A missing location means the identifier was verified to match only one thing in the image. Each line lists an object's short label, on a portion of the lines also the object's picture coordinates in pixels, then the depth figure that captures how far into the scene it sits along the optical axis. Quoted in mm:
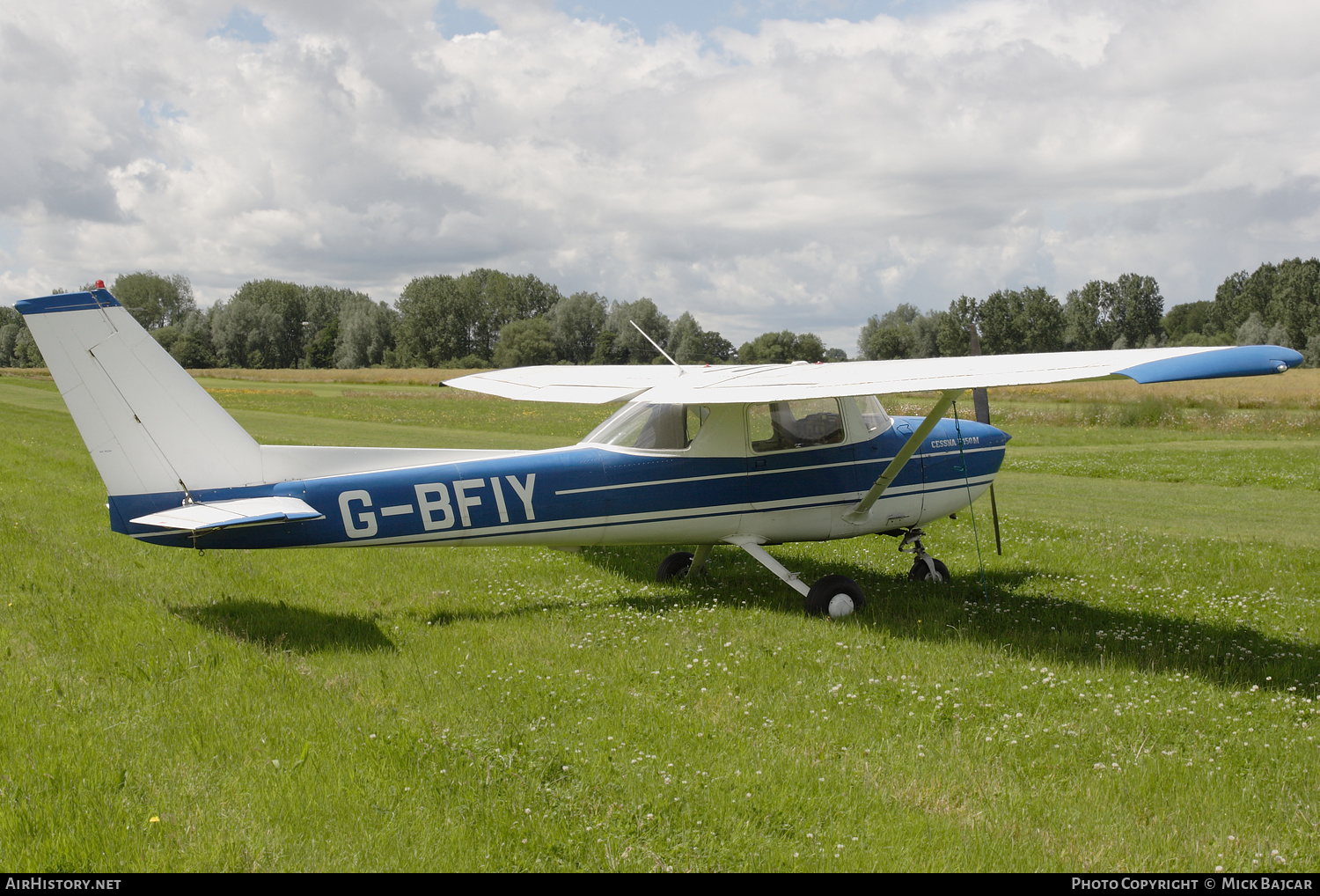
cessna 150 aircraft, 6309
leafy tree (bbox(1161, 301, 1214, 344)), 121375
